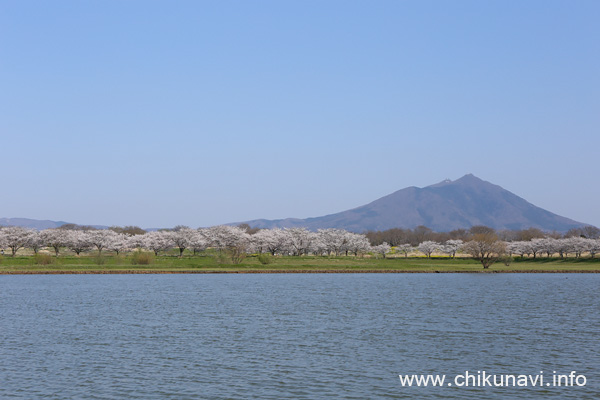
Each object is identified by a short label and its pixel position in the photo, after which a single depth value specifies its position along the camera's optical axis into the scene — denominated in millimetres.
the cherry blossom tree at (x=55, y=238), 182000
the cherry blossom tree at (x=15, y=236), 179625
